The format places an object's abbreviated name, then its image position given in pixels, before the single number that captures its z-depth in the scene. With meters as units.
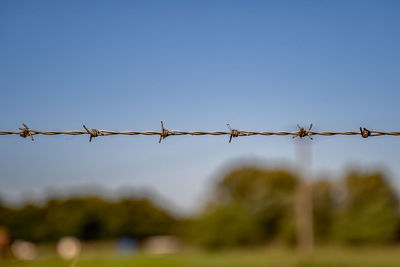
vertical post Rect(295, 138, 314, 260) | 21.19
